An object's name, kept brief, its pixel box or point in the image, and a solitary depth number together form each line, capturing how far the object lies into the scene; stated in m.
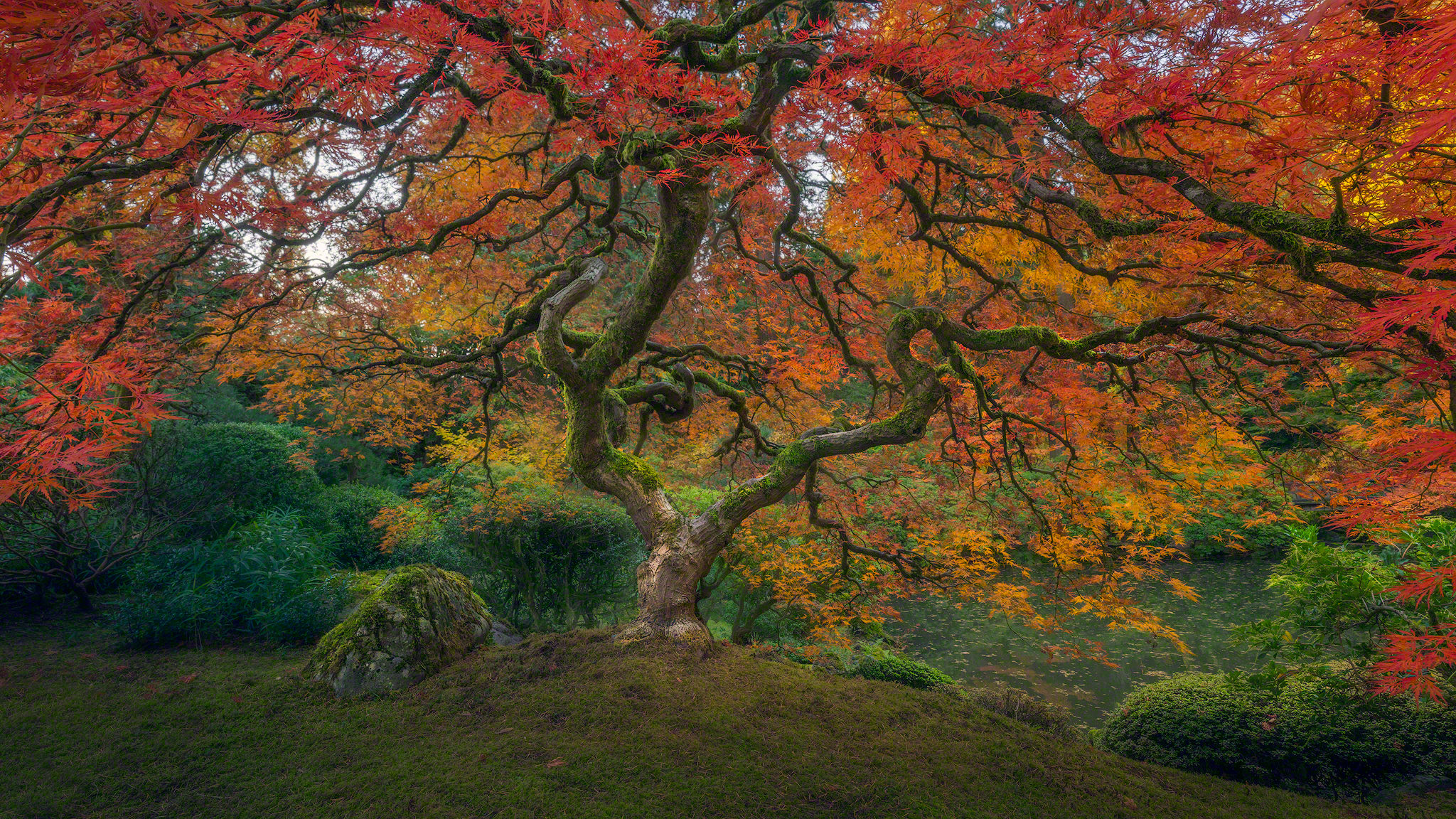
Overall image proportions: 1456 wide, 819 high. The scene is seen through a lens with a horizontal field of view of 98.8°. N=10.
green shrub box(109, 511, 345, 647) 4.52
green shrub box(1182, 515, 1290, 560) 10.66
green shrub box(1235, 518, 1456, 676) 3.60
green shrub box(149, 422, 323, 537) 6.06
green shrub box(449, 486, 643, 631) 5.85
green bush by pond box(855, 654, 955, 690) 4.32
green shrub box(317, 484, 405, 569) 7.34
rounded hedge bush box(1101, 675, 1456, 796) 3.68
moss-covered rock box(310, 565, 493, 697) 3.42
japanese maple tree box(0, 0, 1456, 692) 1.94
